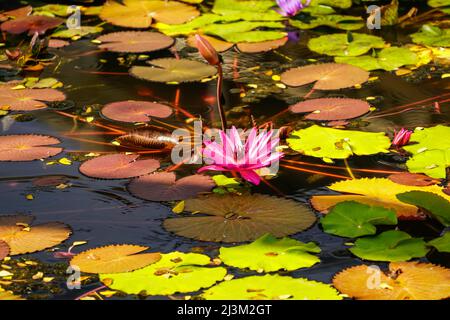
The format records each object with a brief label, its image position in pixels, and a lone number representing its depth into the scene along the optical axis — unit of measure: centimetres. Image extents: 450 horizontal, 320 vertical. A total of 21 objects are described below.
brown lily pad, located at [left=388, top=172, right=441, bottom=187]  482
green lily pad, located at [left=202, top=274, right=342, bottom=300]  380
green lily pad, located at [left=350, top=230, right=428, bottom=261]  411
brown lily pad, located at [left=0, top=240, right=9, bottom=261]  425
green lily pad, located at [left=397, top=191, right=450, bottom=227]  436
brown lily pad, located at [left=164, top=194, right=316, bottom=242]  438
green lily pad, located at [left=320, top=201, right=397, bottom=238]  433
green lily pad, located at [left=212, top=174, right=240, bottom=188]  489
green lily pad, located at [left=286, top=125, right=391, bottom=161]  522
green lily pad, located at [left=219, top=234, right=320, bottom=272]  405
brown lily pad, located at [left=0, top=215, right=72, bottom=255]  434
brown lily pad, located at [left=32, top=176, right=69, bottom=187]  498
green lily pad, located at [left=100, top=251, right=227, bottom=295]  390
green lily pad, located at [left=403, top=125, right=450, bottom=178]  497
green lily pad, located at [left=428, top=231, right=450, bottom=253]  417
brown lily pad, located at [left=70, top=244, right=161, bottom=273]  408
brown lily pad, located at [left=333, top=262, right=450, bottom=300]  379
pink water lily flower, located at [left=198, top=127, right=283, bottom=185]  482
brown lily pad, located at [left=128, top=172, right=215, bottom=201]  476
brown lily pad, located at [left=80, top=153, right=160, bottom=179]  502
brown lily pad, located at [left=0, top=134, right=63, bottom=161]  527
